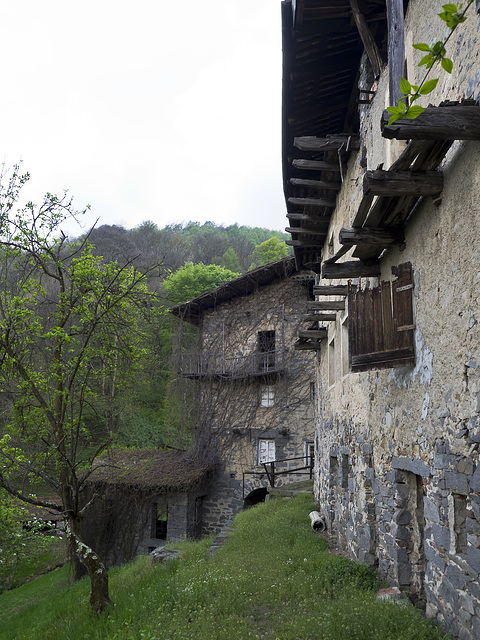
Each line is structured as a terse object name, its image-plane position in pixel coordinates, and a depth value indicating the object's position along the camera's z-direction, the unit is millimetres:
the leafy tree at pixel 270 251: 35406
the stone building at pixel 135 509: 16094
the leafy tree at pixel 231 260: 36812
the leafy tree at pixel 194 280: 27875
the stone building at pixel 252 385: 17609
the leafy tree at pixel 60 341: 7402
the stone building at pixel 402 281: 3889
